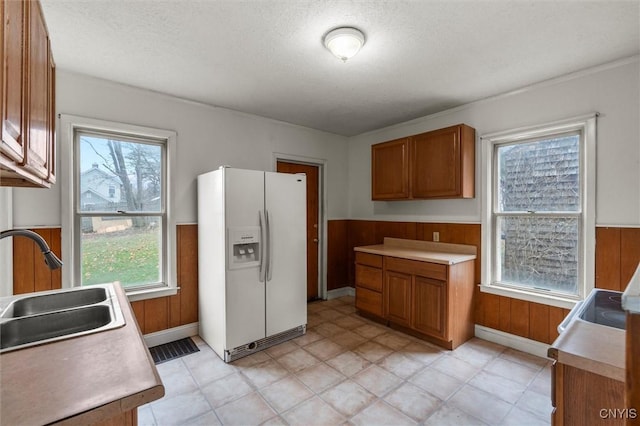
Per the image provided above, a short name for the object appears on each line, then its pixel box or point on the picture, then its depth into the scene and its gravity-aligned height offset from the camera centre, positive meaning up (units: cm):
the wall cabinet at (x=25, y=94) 82 +41
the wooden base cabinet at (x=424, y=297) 281 -93
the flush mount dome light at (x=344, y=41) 191 +116
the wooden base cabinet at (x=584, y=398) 98 -68
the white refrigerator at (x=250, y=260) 266 -50
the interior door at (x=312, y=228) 434 -28
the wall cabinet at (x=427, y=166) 303 +51
